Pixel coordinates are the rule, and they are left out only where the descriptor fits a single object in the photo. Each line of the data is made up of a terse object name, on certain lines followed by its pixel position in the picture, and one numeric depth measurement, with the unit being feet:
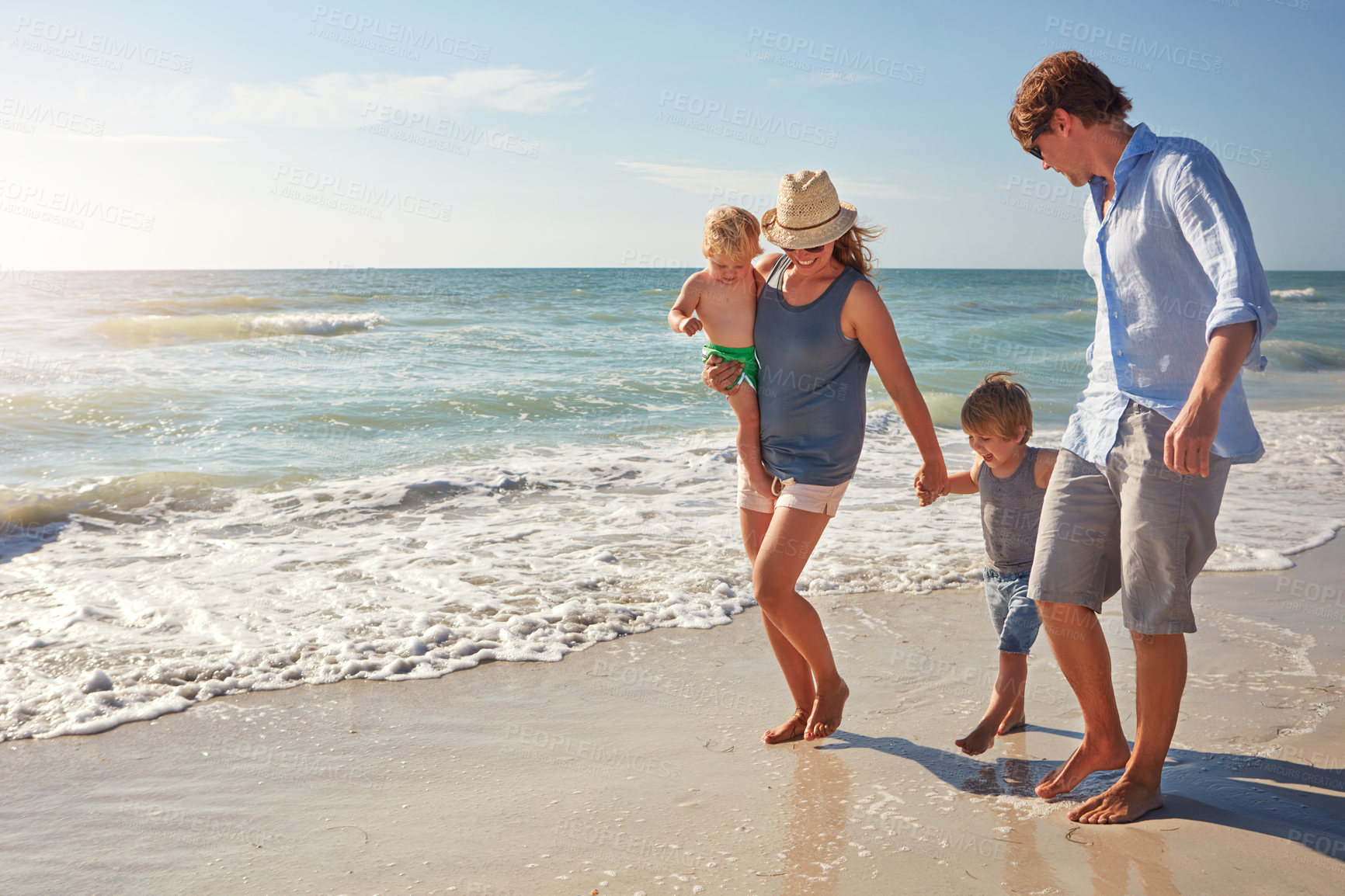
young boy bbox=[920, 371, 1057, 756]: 10.07
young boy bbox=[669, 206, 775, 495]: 10.12
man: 6.88
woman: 9.62
